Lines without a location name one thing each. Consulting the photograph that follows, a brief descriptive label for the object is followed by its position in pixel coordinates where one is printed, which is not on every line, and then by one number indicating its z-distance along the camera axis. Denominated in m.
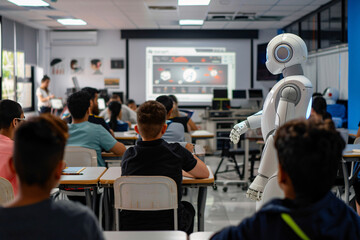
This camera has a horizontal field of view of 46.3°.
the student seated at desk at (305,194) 1.07
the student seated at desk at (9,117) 2.58
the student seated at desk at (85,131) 3.47
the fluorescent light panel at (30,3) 7.34
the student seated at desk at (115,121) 5.65
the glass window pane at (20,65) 9.50
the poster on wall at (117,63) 10.77
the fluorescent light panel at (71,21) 9.20
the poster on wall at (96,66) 10.84
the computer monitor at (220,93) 9.35
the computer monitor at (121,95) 9.89
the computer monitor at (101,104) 9.30
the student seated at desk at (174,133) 4.17
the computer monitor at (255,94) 9.67
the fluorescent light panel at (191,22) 9.14
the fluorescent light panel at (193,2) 7.27
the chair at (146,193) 2.32
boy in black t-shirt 2.40
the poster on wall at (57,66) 10.84
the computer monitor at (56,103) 9.45
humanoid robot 2.70
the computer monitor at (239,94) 9.56
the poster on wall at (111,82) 10.84
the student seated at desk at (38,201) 1.05
